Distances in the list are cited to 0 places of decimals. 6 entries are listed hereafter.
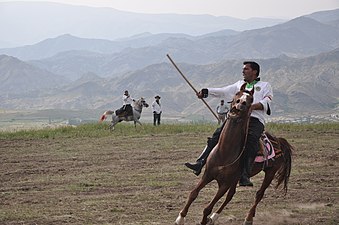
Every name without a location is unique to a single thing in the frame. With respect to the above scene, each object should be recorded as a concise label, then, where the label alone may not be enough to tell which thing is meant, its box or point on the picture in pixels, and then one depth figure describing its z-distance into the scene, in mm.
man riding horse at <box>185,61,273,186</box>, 8312
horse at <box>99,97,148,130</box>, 27369
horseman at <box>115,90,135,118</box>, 27531
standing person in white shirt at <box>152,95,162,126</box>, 29859
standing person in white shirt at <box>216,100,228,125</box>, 27625
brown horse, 7879
